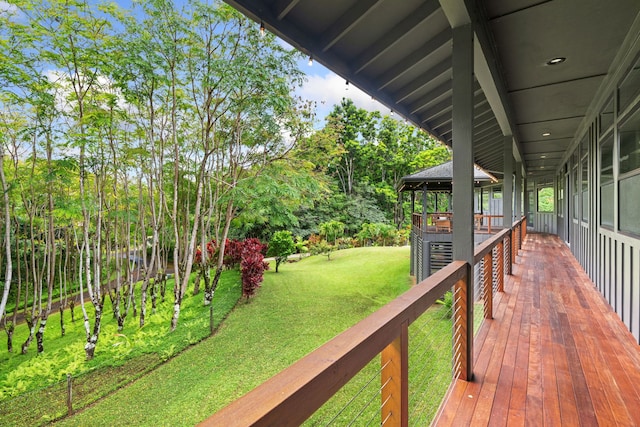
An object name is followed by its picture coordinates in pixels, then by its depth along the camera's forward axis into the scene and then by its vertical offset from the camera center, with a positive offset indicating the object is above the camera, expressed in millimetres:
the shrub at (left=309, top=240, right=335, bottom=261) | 17031 -2069
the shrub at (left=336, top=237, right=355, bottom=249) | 19562 -2071
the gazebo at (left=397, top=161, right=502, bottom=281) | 9469 -610
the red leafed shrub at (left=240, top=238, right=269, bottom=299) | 8938 -1787
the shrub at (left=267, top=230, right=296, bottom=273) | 12781 -1492
